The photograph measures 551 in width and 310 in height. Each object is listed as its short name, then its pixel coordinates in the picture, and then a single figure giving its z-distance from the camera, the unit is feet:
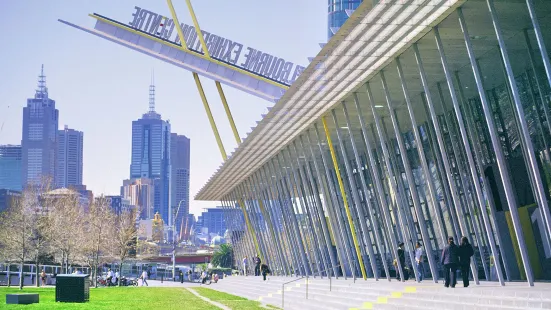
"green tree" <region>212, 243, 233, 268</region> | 434.71
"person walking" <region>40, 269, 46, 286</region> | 241.35
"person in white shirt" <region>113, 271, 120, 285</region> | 266.16
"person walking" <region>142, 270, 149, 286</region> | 260.29
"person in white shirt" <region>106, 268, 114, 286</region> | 254.84
